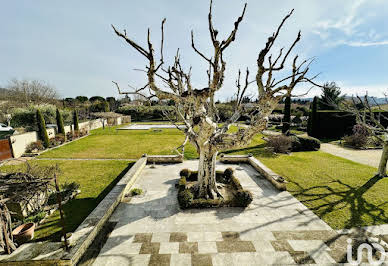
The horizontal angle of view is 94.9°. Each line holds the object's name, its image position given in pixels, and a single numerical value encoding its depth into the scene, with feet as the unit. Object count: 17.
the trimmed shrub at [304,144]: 58.88
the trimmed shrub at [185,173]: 36.40
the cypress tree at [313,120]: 81.56
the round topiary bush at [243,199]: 26.02
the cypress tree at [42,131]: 60.39
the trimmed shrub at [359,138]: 61.82
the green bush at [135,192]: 29.71
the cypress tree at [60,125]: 72.56
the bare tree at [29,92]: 105.45
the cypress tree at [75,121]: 84.63
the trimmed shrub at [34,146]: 56.37
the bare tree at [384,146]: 35.78
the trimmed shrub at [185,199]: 25.54
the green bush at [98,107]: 158.71
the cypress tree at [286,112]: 74.36
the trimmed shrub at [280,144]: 55.77
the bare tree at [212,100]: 19.71
